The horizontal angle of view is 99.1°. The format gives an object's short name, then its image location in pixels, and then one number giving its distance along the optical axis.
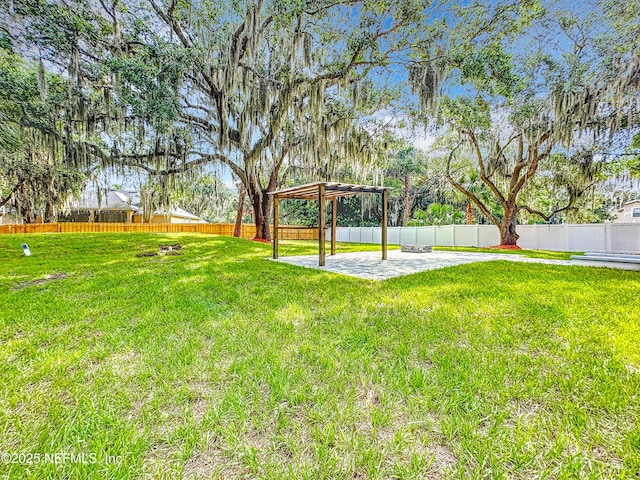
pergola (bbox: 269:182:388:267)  5.68
